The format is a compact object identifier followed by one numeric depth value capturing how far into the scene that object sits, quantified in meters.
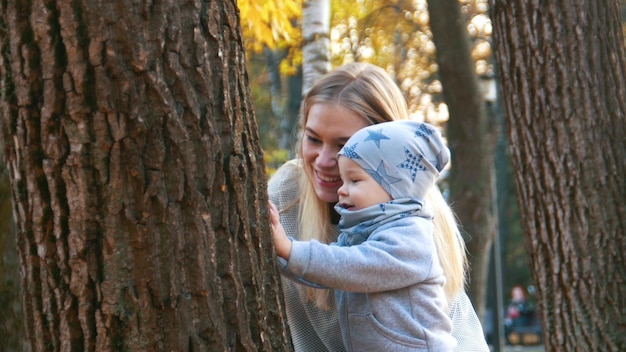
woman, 3.24
